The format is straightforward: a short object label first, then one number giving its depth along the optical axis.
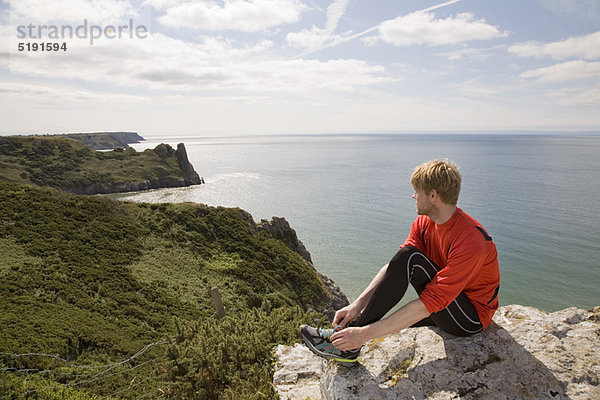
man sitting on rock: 3.48
